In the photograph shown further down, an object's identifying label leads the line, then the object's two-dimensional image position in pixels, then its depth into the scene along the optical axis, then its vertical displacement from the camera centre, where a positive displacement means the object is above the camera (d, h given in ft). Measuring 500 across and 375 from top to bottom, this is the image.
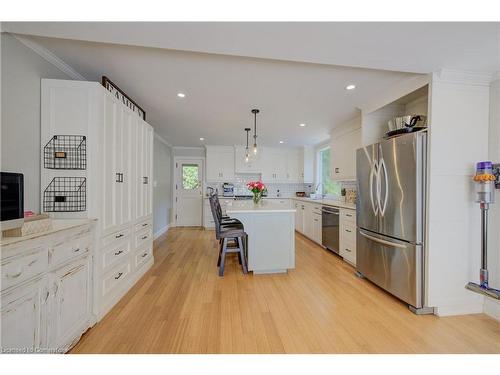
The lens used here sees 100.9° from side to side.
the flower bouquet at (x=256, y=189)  12.55 -0.20
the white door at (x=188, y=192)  20.90 -0.69
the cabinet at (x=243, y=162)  19.98 +2.29
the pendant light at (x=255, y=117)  10.70 +3.91
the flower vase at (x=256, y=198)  12.76 -0.76
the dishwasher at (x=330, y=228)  11.92 -2.53
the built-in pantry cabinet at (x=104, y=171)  5.96 +0.42
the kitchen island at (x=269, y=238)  9.52 -2.41
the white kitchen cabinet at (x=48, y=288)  3.63 -2.21
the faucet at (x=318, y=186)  19.25 +0.03
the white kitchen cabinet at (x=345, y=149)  11.89 +2.38
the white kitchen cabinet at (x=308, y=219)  15.52 -2.57
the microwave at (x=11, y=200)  3.94 -0.33
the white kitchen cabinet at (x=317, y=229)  14.15 -2.96
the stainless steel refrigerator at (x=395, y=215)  6.65 -1.02
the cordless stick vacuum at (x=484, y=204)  6.07 -0.49
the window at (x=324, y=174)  17.80 +1.14
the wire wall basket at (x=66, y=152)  5.90 +0.92
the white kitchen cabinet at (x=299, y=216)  17.41 -2.64
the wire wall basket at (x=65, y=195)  5.89 -0.31
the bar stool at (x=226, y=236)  9.40 -2.36
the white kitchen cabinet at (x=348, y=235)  10.39 -2.57
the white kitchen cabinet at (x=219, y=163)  19.90 +2.18
